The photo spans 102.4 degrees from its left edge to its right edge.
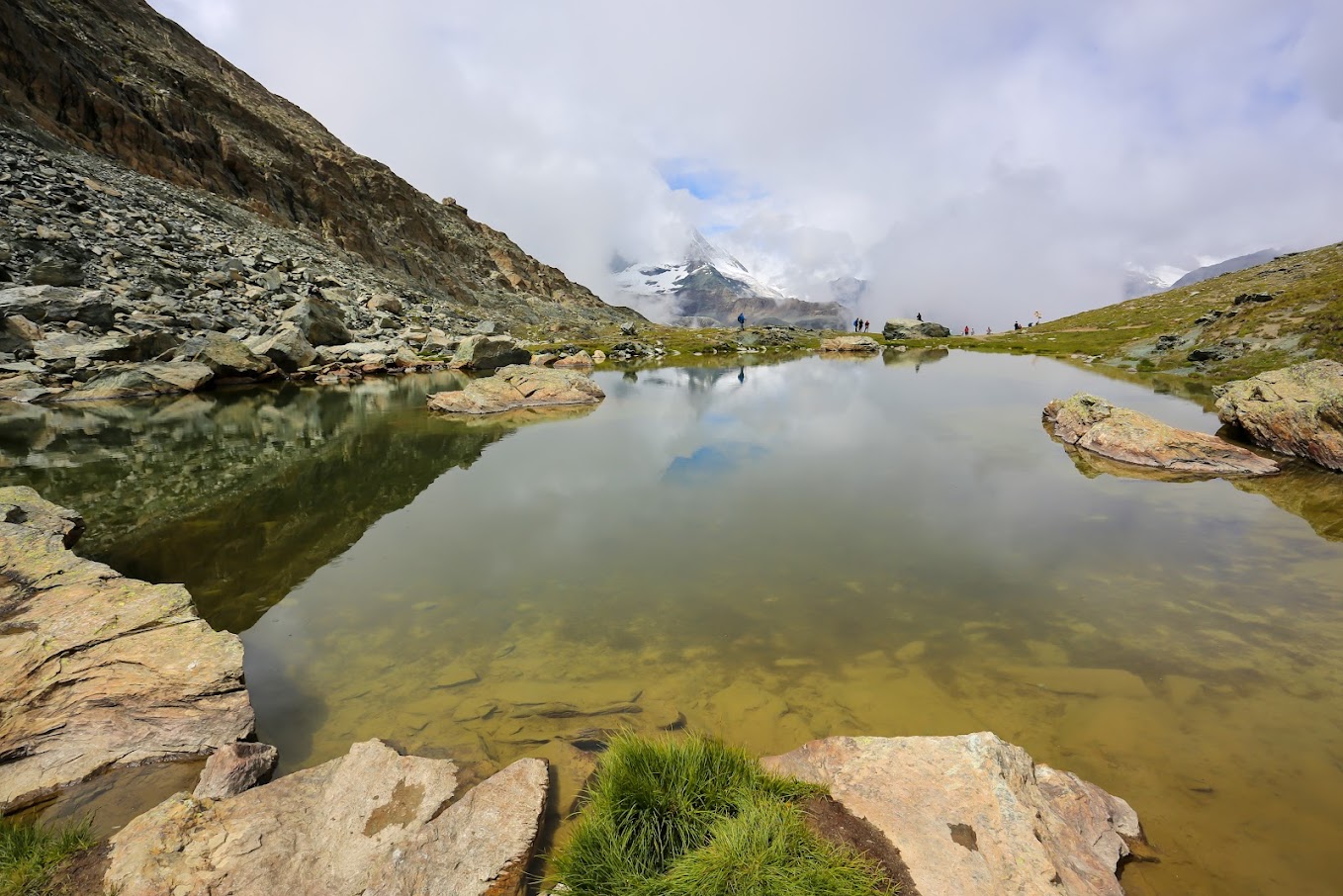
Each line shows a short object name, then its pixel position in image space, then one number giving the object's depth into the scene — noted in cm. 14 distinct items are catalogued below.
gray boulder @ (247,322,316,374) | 4153
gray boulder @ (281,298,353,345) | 4662
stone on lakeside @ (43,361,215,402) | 3177
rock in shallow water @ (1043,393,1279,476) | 1758
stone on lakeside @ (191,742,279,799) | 551
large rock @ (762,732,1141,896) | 432
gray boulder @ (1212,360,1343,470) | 1777
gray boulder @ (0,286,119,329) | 3325
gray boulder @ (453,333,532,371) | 5131
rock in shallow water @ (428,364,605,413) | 3103
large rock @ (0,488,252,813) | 605
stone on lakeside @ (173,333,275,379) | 3697
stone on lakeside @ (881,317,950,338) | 9819
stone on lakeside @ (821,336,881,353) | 7438
